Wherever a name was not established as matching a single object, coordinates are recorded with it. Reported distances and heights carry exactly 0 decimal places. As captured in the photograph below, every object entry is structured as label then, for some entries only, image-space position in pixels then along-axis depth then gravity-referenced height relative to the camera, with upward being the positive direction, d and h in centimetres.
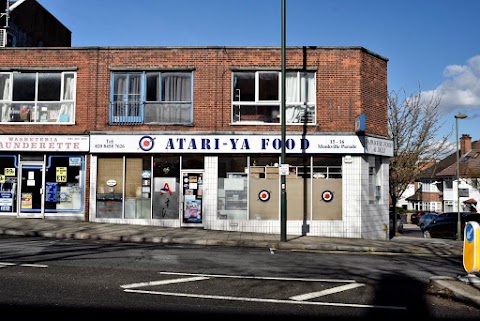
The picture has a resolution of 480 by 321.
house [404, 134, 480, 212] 5019 +72
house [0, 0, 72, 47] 2191 +878
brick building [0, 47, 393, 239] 1705 +190
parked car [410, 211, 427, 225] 5047 -298
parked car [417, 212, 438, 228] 3627 -220
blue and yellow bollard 758 -95
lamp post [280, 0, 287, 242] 1437 +136
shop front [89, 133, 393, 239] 1695 +26
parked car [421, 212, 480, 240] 2545 -207
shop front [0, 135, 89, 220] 1761 +47
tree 2803 +263
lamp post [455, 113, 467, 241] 2428 -187
